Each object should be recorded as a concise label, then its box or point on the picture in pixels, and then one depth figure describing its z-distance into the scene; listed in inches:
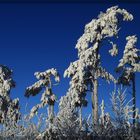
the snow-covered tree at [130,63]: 1562.5
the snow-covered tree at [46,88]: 1675.4
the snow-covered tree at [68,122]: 677.3
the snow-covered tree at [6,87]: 1831.9
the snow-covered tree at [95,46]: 1354.6
